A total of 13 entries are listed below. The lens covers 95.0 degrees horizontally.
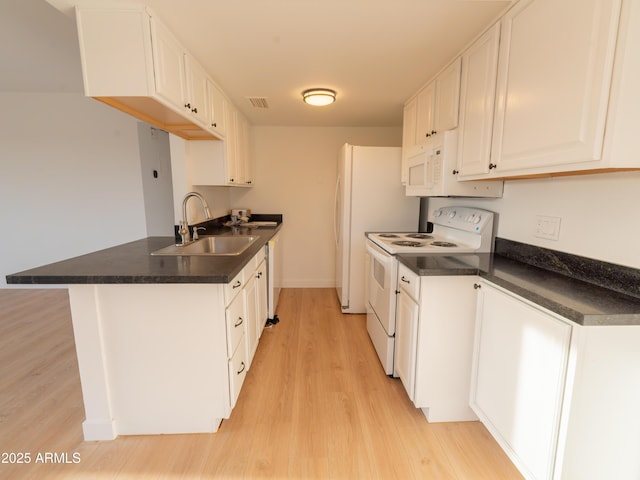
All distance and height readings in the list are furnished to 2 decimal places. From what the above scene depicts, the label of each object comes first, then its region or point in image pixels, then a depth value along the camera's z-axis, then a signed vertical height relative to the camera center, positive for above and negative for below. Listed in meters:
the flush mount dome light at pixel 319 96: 2.57 +0.91
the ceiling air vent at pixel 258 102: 2.84 +0.97
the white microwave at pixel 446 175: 1.93 +0.17
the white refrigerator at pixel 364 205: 3.01 -0.06
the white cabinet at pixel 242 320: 1.58 -0.76
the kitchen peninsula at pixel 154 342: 1.43 -0.72
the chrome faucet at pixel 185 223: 2.13 -0.18
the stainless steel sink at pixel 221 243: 2.38 -0.37
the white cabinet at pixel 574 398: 0.96 -0.69
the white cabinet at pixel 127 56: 1.44 +0.72
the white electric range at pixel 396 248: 1.96 -0.34
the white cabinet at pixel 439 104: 1.96 +0.71
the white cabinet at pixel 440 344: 1.59 -0.80
